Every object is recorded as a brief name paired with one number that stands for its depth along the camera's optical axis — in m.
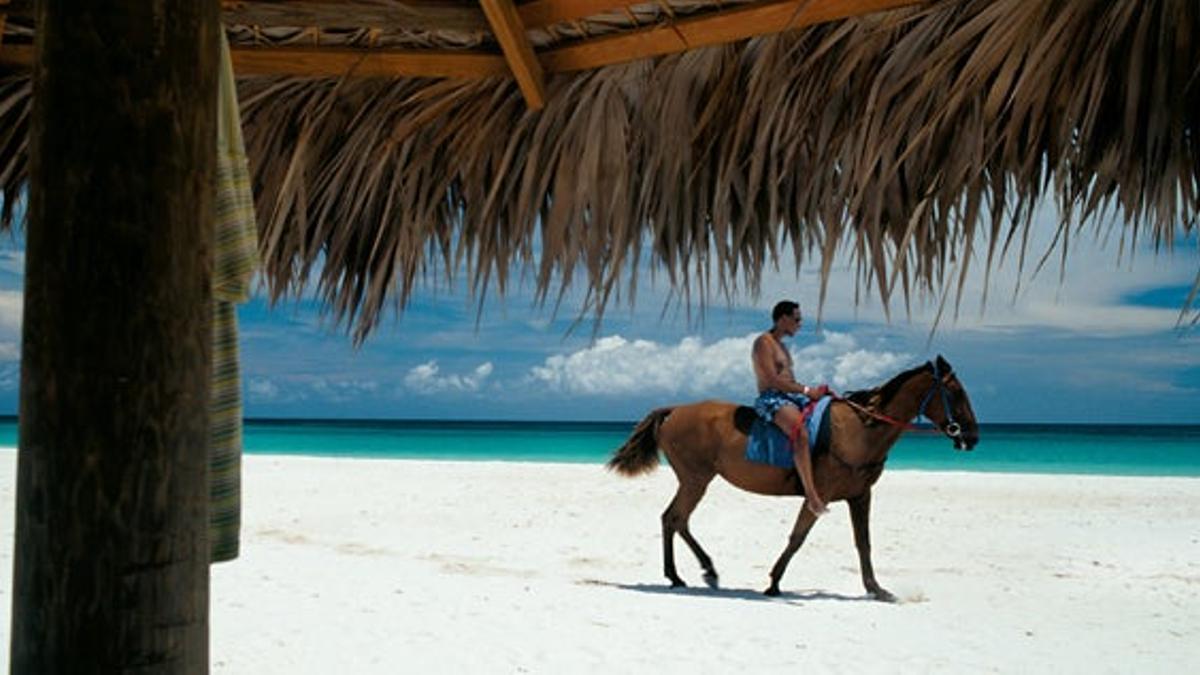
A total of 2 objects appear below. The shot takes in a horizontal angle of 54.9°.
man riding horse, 5.48
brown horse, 5.73
